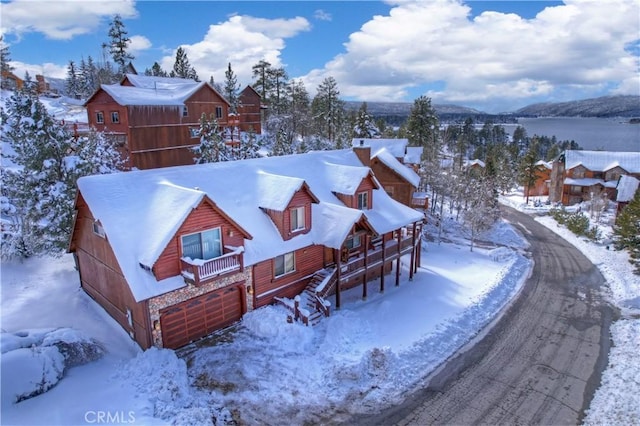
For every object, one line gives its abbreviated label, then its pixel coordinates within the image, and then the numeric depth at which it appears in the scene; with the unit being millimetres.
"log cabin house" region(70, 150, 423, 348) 16141
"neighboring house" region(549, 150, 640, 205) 57781
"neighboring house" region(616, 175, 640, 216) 46519
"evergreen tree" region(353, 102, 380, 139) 62125
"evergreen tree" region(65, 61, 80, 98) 87250
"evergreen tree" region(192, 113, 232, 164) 34312
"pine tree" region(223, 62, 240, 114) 61275
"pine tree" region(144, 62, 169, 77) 74812
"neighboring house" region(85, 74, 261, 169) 35375
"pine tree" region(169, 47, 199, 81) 73438
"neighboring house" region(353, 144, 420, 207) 38262
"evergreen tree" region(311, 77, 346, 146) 67000
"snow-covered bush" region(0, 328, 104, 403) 12328
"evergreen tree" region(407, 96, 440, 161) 65938
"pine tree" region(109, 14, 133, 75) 64706
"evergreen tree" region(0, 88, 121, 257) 22375
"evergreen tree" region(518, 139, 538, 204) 62500
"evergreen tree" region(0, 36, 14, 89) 69200
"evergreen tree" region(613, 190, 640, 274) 30619
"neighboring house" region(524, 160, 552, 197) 70875
